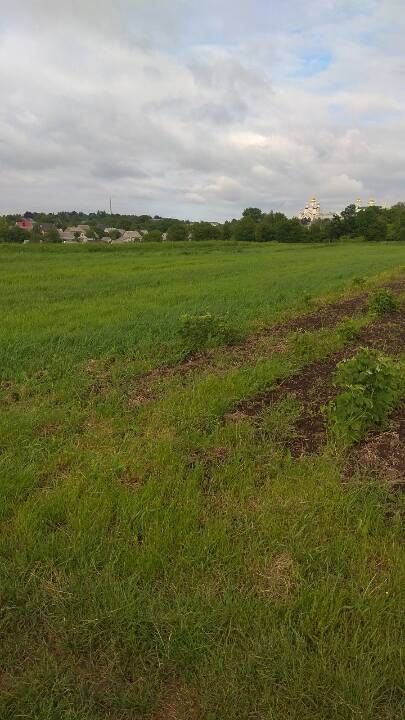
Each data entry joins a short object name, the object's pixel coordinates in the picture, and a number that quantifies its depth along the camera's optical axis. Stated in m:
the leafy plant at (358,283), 20.78
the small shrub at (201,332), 8.44
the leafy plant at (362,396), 4.83
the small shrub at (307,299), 14.94
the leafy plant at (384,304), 13.00
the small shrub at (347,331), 9.49
